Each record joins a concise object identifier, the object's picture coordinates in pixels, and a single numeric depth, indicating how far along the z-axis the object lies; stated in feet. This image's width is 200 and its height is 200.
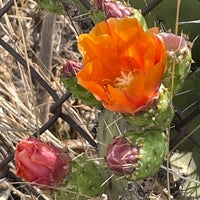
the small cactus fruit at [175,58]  1.76
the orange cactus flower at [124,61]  1.60
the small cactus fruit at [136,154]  1.71
